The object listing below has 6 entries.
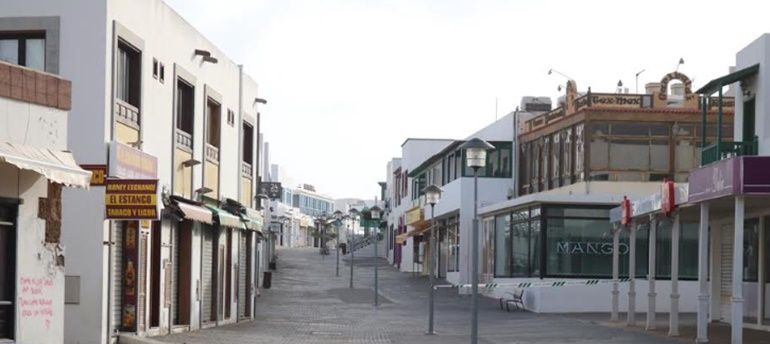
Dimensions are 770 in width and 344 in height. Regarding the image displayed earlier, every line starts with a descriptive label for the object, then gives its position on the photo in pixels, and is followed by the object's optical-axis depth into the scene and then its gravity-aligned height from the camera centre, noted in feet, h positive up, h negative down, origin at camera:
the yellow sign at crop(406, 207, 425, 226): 196.75 -1.35
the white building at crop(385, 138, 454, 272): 225.35 +2.72
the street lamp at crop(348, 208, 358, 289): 175.50 -1.60
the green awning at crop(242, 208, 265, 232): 105.60 -1.38
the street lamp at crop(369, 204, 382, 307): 155.63 -0.95
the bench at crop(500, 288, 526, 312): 124.97 -9.64
